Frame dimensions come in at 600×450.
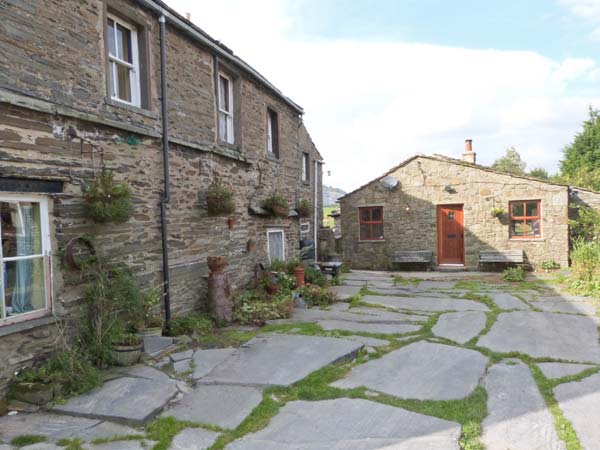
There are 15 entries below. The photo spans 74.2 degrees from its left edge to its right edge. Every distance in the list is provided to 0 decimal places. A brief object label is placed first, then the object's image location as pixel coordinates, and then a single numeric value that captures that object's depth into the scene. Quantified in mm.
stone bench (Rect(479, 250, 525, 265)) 13344
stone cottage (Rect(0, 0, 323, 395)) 4152
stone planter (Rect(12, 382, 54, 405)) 3783
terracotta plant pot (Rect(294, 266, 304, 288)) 9836
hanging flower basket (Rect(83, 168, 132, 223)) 4859
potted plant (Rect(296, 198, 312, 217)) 11964
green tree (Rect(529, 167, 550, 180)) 32625
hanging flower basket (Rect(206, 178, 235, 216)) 7379
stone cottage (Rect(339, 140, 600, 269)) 13305
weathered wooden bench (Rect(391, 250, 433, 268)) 14539
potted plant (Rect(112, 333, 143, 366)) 4746
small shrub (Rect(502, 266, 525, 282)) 11725
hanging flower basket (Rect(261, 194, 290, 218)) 9820
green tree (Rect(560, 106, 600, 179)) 24047
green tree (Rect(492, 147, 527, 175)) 36719
